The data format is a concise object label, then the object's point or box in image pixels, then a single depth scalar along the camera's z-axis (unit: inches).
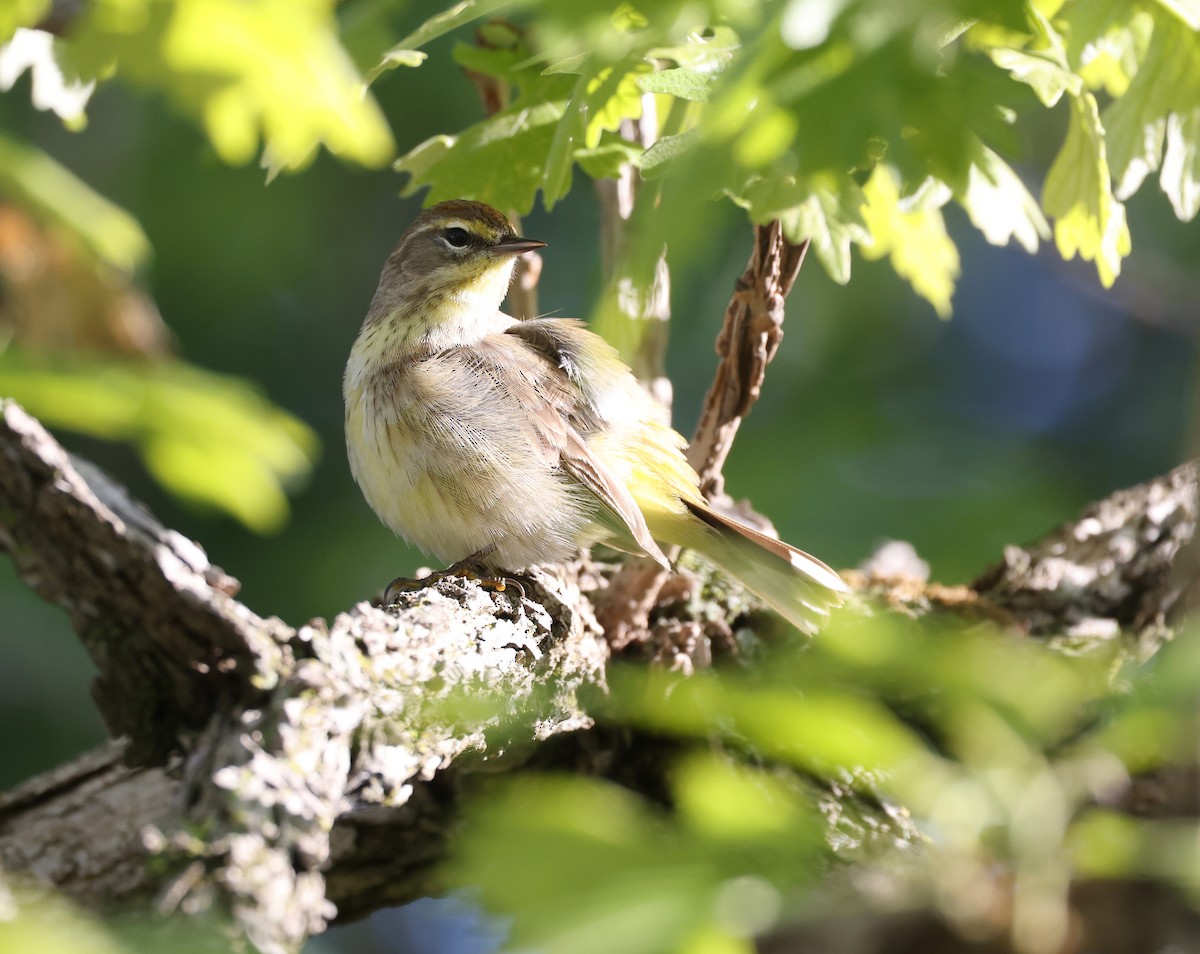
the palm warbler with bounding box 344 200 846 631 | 297.1
